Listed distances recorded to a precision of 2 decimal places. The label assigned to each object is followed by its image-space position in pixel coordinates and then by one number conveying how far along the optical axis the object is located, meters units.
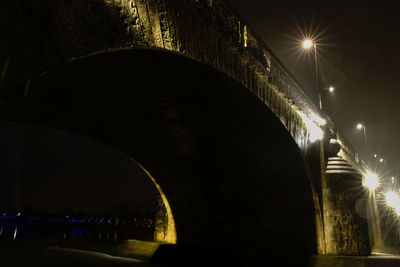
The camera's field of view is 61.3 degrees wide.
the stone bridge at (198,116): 3.02
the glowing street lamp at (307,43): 10.85
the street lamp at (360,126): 28.31
